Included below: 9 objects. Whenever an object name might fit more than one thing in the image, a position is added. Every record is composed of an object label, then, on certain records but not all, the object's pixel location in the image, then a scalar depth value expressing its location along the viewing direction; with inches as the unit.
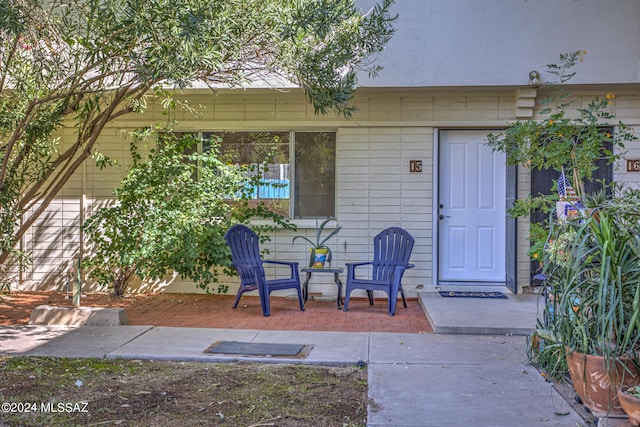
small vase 283.1
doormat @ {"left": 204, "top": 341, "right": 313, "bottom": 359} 194.1
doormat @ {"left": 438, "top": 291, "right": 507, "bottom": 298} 290.5
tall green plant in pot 131.1
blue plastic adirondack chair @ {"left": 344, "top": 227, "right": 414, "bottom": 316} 263.6
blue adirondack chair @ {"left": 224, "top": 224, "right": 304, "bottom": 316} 263.4
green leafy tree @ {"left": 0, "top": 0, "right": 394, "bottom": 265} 176.6
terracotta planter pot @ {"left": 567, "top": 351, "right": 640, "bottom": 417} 132.9
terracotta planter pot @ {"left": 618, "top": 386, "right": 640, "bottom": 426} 120.6
